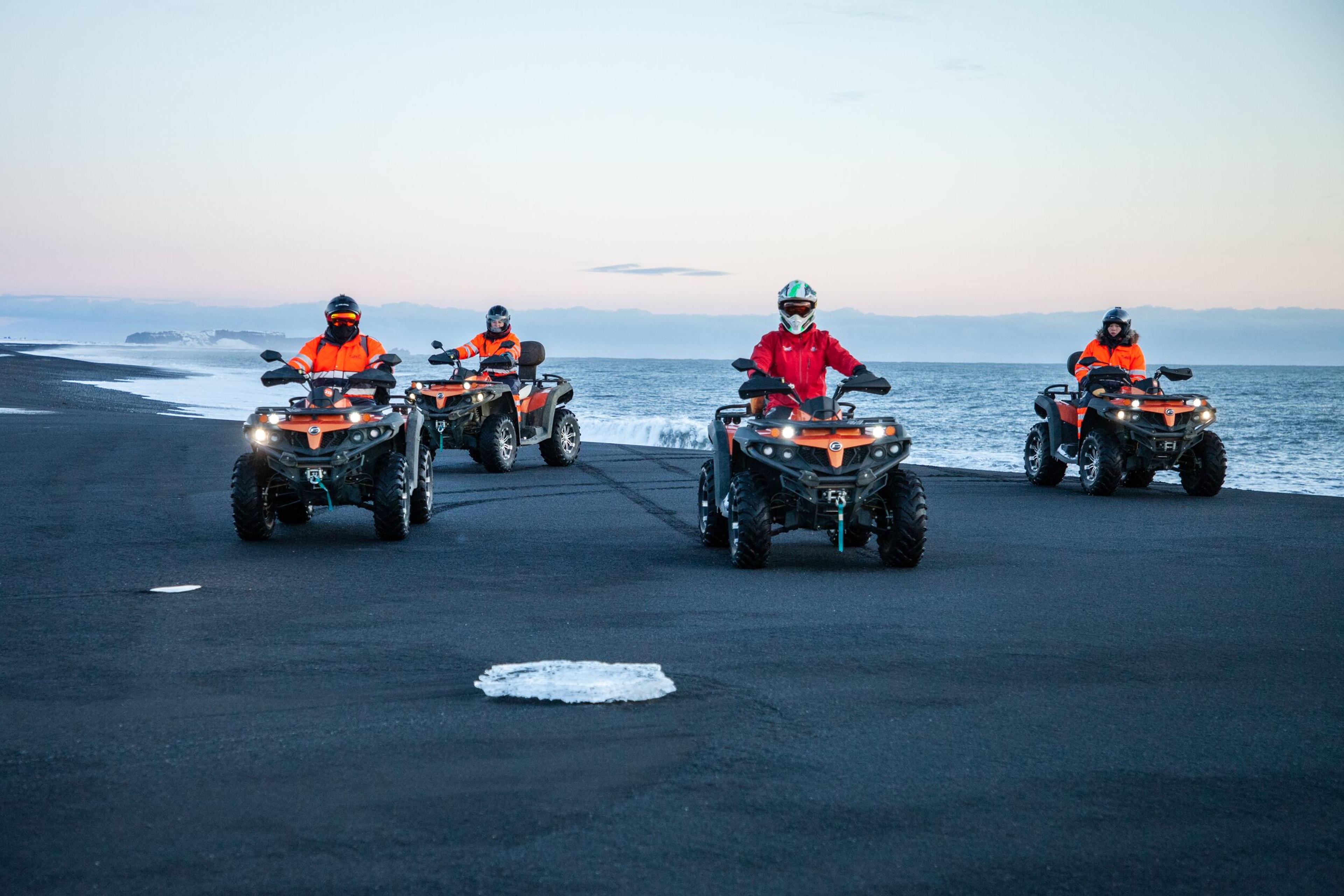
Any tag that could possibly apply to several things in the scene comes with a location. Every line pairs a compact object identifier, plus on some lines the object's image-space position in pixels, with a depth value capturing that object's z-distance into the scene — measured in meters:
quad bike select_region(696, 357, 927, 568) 9.53
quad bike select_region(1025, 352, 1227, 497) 15.72
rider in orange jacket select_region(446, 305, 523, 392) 19.44
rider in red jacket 10.46
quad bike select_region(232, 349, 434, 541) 10.95
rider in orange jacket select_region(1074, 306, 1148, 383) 16.73
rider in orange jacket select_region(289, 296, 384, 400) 12.04
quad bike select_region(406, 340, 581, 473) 18.44
